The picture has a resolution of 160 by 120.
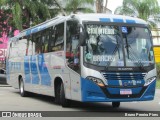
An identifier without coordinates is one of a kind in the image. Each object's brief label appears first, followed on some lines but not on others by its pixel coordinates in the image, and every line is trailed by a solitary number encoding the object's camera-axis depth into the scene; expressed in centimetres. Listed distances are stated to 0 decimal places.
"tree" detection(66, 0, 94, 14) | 3937
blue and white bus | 1293
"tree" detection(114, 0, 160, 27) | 4544
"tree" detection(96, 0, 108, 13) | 4059
